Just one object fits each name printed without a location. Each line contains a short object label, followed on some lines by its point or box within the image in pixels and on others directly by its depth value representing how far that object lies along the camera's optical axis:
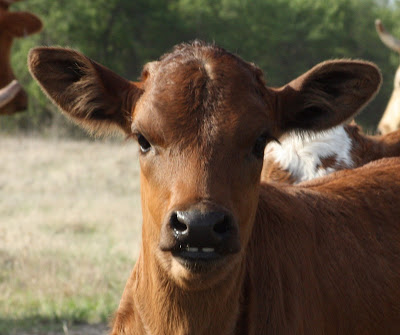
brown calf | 7.00
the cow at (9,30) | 18.09
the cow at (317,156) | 12.58
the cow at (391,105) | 25.98
